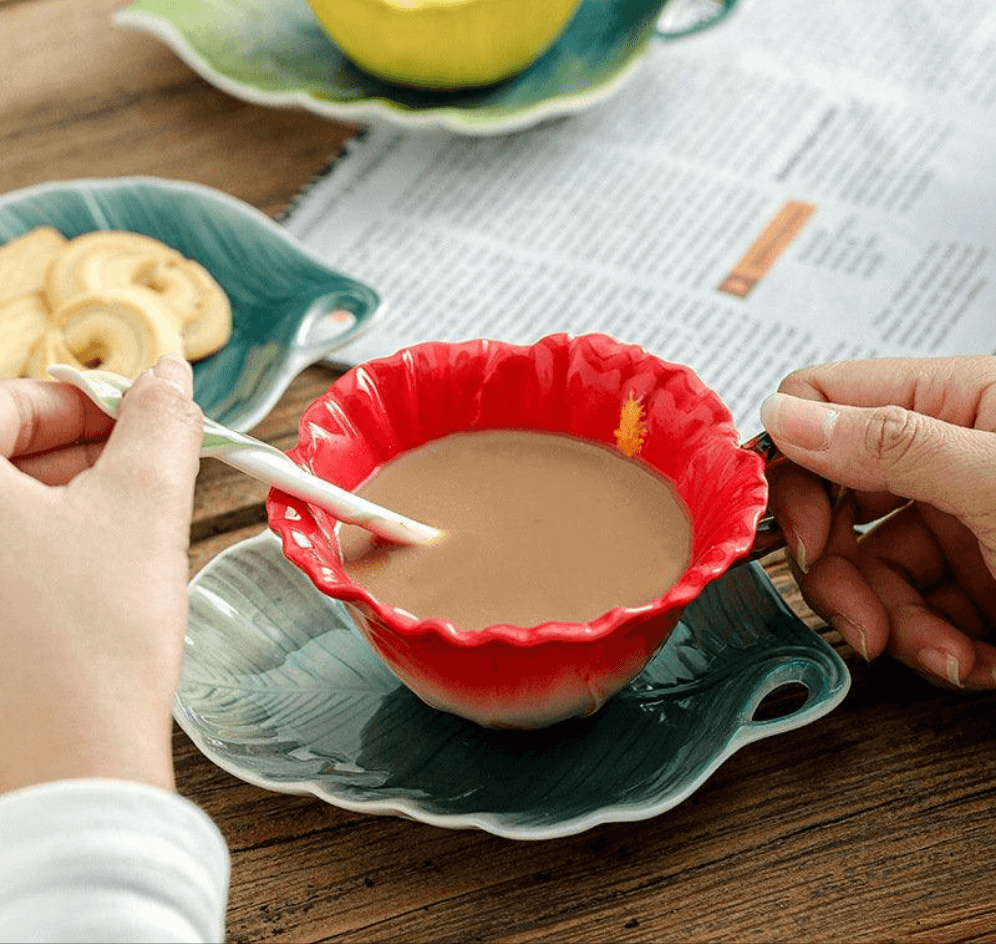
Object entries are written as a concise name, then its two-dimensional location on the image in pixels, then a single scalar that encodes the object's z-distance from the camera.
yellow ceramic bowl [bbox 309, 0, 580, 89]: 1.10
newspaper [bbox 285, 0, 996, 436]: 1.02
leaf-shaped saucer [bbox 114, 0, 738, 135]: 1.13
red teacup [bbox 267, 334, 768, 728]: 0.62
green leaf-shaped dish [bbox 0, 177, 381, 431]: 0.95
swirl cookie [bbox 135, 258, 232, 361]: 0.98
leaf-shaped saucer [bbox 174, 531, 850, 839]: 0.66
